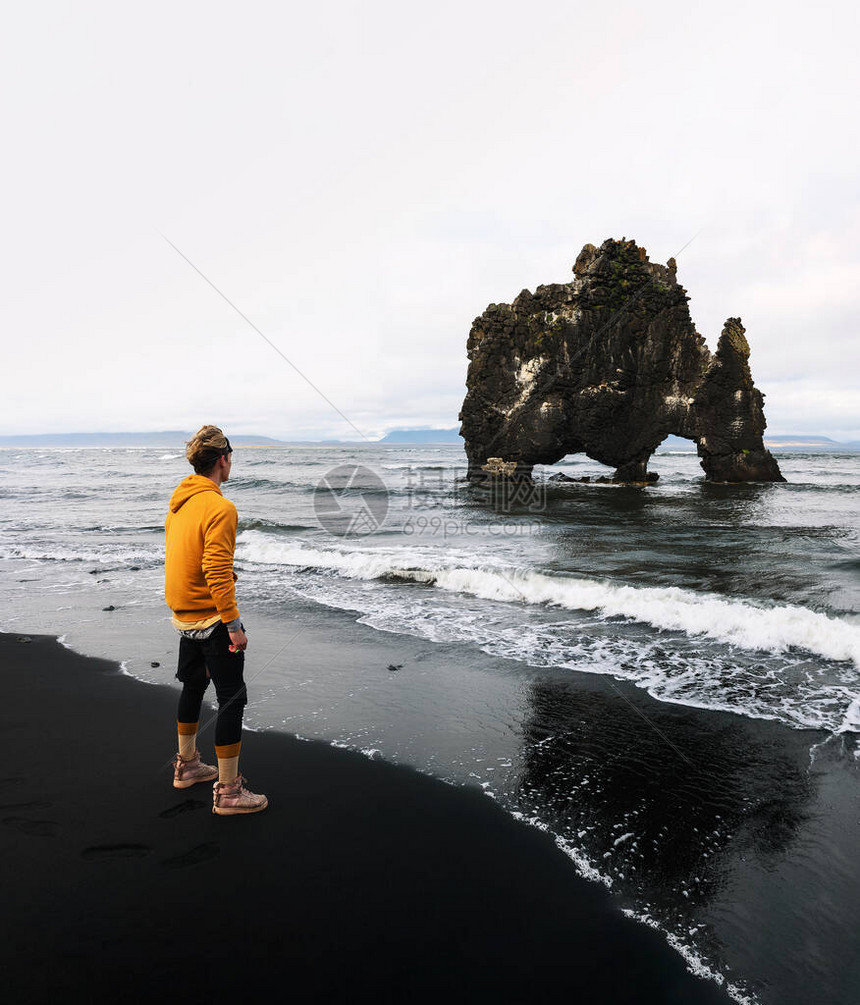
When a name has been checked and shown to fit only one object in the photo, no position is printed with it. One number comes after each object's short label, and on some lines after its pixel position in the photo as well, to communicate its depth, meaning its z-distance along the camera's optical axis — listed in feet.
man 11.05
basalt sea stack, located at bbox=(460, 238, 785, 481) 106.52
